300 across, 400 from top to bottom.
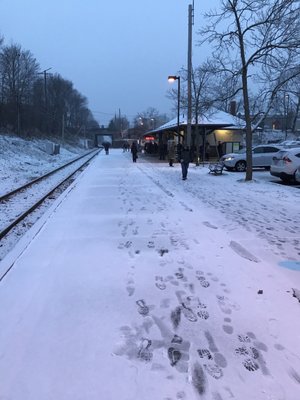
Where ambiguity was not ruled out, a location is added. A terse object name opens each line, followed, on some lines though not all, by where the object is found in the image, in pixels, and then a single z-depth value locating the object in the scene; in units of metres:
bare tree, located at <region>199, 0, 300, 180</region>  17.41
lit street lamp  29.50
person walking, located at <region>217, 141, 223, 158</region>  39.52
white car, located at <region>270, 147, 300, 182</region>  17.47
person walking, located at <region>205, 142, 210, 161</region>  39.88
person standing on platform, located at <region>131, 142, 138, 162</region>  35.25
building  35.47
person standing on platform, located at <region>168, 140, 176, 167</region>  29.41
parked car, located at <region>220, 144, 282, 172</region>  25.55
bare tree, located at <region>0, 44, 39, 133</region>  60.18
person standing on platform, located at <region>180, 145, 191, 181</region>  18.78
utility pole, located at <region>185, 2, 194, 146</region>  24.33
